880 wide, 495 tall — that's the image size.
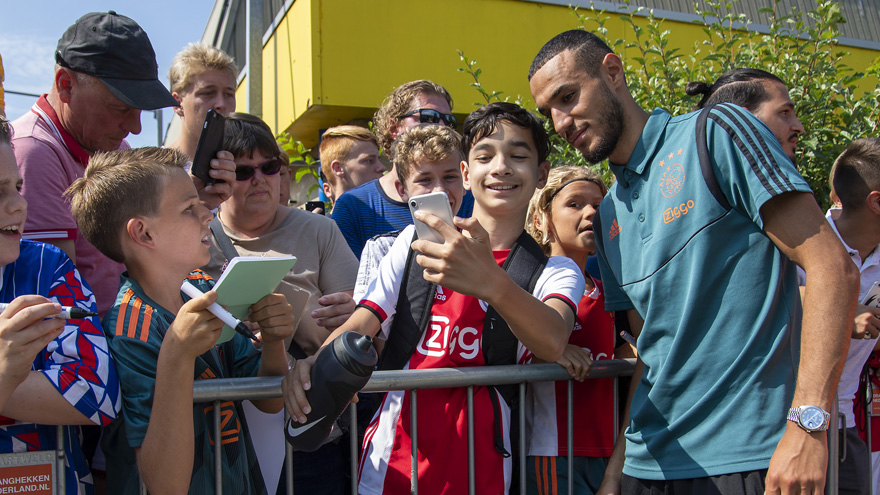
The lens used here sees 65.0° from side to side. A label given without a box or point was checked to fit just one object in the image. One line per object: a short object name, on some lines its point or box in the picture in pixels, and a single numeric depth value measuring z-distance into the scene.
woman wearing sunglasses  2.88
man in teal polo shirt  1.90
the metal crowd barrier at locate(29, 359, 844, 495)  2.23
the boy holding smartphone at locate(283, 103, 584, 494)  2.45
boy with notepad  1.94
